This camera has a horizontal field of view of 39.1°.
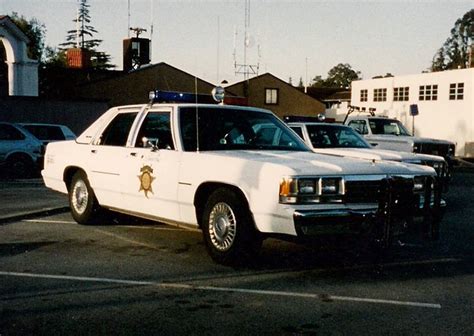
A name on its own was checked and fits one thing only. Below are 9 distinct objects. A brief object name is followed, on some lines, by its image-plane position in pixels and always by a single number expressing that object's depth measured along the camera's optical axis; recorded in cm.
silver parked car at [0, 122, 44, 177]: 1705
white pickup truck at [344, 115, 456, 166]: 1544
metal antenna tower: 4621
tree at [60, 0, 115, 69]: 8581
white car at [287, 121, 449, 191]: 1084
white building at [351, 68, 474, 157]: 3938
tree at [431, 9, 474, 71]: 8388
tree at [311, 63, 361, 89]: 10756
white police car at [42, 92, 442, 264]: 610
